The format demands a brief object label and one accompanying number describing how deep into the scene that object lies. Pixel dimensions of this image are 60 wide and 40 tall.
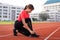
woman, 2.16
